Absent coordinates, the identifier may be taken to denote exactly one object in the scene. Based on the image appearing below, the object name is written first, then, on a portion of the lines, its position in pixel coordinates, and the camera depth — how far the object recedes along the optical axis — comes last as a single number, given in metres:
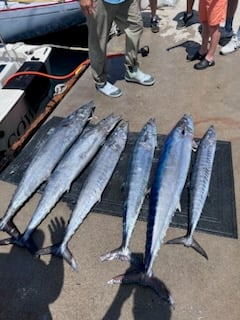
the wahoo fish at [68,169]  2.21
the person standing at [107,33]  3.03
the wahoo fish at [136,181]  2.06
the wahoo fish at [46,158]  2.33
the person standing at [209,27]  3.37
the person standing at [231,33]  3.96
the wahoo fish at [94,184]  2.07
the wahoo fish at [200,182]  2.08
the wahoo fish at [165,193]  1.92
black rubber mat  2.21
